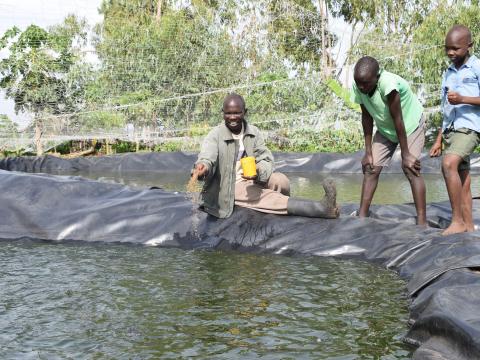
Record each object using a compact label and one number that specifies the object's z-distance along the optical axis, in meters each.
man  4.70
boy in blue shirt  3.98
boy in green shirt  4.38
